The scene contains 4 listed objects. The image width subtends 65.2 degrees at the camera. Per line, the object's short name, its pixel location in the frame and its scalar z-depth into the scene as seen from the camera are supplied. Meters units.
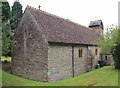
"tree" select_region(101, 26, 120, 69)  11.19
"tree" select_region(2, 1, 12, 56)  6.99
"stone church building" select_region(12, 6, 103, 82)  11.32
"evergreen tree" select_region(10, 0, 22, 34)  19.40
